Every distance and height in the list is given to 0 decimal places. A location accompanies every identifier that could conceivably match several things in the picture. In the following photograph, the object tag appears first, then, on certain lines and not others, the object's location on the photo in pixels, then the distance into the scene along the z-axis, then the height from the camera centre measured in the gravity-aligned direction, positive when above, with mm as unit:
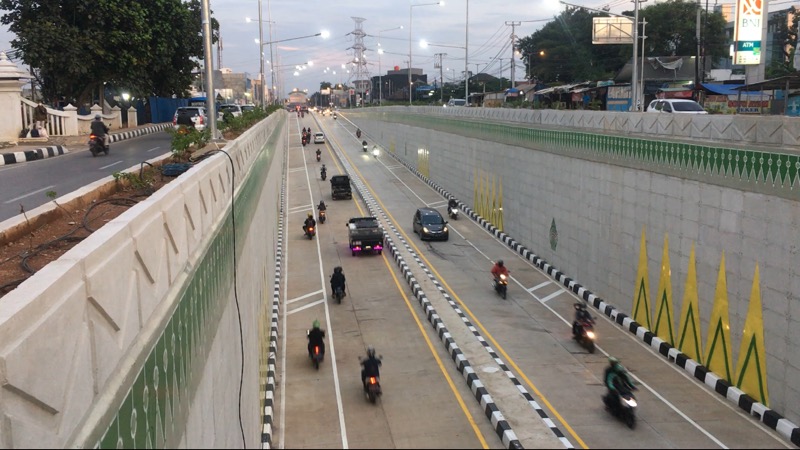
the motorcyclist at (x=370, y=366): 17000 -5762
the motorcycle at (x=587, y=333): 20656 -6151
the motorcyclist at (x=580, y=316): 20719 -5658
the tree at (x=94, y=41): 38938 +4527
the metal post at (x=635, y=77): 29609 +1585
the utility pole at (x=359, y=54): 160625 +14368
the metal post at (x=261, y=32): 49769 +6064
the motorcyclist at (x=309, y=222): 37562 -5293
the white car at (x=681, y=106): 27266 +367
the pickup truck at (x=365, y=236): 33406 -5362
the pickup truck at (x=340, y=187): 48344 -4503
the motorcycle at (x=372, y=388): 16953 -6252
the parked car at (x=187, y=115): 34906 +257
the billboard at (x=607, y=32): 41375 +4884
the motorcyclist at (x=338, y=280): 26062 -5746
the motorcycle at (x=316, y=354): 19562 -6285
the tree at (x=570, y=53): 82500 +7609
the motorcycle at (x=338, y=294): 26250 -6304
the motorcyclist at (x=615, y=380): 15234 -5541
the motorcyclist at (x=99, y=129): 25250 -280
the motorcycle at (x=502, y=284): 26641 -6108
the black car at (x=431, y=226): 36406 -5409
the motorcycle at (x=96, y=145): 24953 -817
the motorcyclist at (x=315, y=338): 19547 -5866
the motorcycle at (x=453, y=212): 42469 -5472
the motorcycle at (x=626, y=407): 15258 -6110
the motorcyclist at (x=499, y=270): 26594 -5555
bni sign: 30188 +3401
